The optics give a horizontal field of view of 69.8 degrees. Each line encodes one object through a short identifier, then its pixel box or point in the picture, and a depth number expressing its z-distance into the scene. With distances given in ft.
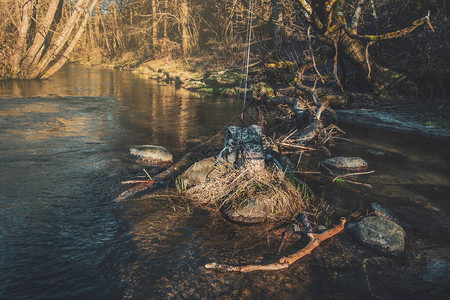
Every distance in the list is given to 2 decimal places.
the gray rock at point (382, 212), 17.16
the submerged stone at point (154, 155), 25.52
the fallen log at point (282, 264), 12.87
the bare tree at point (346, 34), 36.88
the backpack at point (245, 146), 19.35
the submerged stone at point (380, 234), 14.62
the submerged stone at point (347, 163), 25.21
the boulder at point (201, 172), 19.76
